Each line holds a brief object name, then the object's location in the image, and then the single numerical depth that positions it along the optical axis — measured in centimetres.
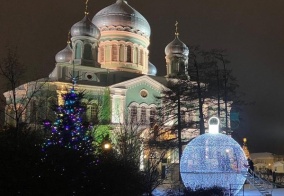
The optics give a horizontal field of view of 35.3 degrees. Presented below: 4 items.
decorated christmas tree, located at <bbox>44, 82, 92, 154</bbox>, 1545
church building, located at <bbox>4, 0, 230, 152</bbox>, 4303
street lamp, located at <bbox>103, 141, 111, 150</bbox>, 2097
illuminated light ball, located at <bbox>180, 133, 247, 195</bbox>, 1702
